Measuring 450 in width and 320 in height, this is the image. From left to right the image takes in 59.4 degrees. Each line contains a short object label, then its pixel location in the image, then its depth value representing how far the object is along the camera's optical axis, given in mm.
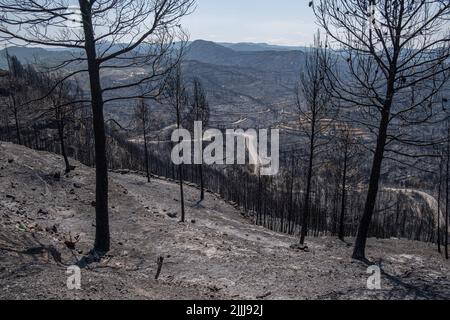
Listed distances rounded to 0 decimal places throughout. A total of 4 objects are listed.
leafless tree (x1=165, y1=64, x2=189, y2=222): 21938
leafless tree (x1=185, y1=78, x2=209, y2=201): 34312
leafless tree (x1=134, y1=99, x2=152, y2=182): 37981
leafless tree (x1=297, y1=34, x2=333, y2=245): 17844
